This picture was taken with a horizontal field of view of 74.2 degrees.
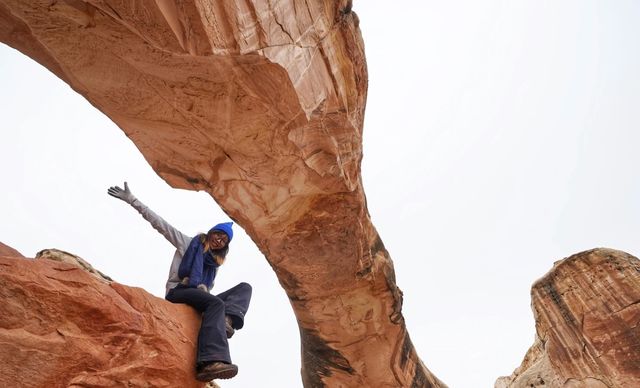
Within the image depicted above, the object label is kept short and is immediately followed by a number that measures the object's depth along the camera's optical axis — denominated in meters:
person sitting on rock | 4.03
